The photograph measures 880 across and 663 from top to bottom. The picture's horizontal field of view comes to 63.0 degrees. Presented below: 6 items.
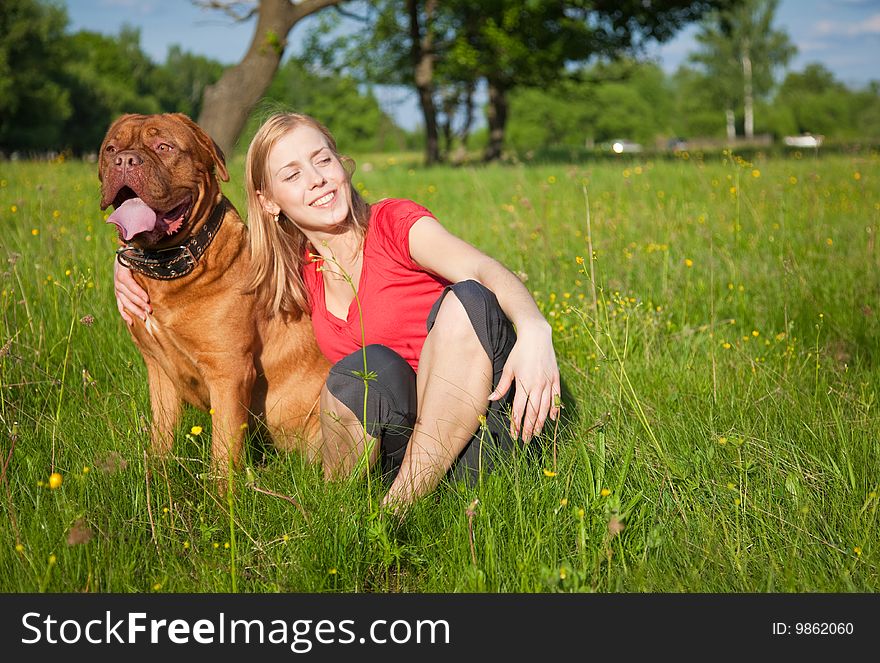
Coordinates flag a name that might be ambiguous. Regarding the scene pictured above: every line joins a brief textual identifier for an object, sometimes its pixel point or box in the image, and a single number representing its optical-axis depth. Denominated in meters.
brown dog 2.48
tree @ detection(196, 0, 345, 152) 9.62
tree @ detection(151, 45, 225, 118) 65.94
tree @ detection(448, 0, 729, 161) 17.50
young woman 2.35
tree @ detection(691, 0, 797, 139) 52.37
